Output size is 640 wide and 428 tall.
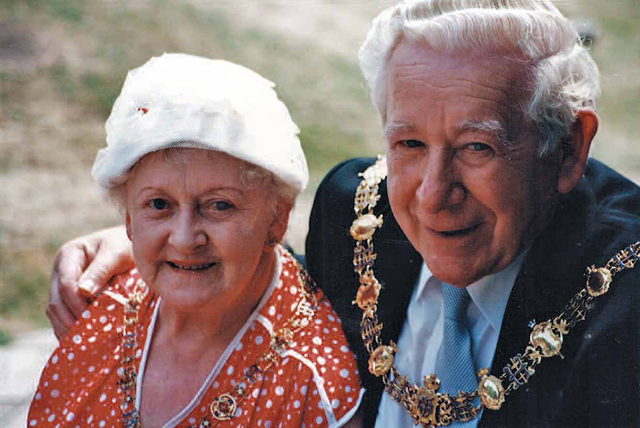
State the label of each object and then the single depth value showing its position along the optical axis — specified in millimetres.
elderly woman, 1318
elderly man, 1223
